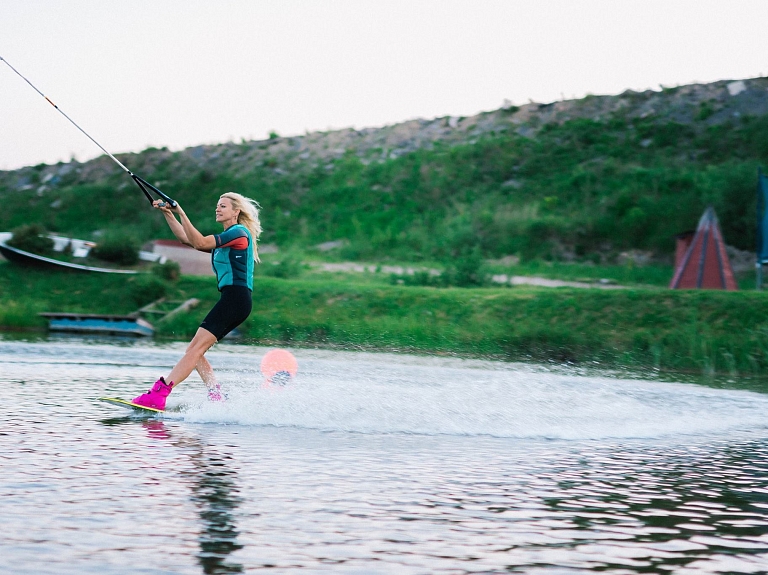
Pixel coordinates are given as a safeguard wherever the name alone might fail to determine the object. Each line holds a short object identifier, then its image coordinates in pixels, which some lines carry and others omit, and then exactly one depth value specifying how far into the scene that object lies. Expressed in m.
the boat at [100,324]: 21.81
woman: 8.91
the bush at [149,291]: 24.42
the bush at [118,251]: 28.44
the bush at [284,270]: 28.47
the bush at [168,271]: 25.09
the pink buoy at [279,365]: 10.17
